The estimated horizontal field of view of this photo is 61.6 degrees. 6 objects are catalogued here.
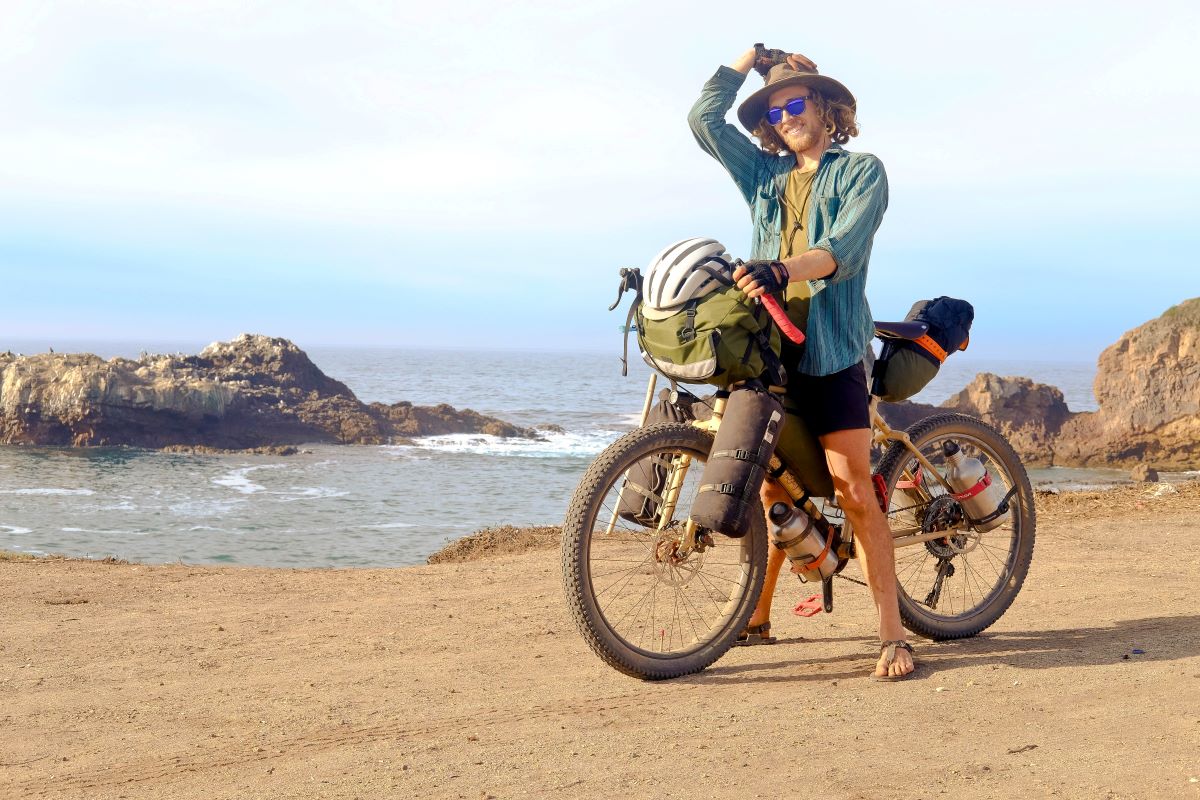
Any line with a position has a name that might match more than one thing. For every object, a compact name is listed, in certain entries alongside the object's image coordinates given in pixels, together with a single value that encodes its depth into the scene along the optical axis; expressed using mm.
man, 4281
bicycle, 4184
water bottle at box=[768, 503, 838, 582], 4454
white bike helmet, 4078
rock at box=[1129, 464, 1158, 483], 25469
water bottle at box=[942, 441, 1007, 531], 5211
